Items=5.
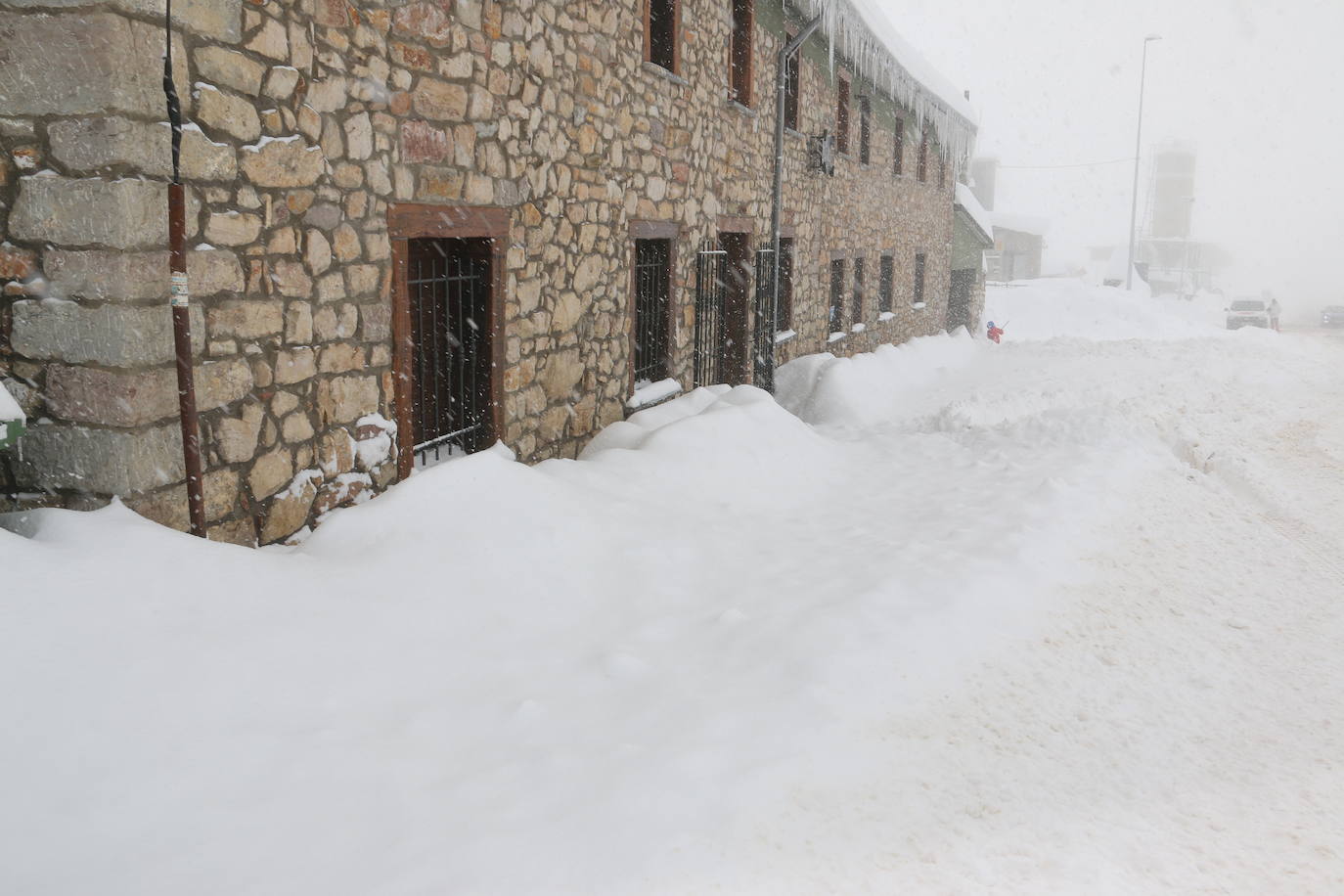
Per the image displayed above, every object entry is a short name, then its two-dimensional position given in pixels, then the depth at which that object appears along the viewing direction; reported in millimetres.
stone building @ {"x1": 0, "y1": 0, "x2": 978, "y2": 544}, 2971
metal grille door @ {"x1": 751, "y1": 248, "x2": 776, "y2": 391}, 9258
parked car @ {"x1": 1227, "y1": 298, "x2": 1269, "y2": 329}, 27938
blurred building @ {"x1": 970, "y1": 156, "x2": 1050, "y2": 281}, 39781
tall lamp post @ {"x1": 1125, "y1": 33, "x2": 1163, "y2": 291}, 32031
